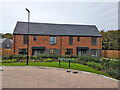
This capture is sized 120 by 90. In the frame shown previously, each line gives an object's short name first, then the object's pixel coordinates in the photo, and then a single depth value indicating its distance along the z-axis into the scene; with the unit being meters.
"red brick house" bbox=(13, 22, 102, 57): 20.12
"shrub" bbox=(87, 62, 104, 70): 8.98
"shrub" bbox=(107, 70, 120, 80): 6.83
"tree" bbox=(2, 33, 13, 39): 57.82
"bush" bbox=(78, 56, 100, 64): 12.60
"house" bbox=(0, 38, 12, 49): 37.42
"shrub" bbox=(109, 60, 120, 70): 8.68
